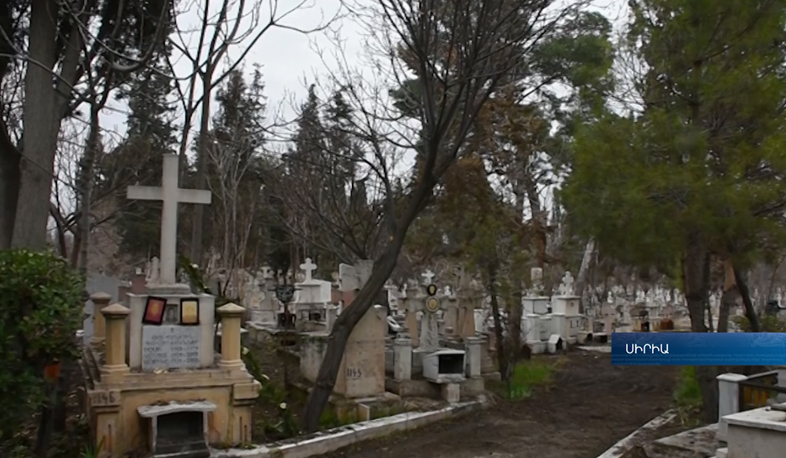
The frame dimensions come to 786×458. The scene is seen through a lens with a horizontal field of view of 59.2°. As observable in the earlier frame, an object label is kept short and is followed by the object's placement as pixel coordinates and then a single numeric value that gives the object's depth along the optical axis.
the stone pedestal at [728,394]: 6.71
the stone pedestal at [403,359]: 10.15
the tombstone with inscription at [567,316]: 19.08
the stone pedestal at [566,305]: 19.86
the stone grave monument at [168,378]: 6.95
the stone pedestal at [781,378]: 6.89
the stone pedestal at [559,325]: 19.02
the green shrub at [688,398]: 8.91
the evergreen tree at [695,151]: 7.38
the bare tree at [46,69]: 7.82
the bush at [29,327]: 5.59
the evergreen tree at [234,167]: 17.95
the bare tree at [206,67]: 9.87
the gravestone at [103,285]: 16.20
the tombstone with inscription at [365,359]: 9.46
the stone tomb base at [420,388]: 10.06
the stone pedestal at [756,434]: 5.37
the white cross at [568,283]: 21.07
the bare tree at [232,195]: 19.38
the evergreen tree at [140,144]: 12.46
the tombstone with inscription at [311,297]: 14.73
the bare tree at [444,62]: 8.48
